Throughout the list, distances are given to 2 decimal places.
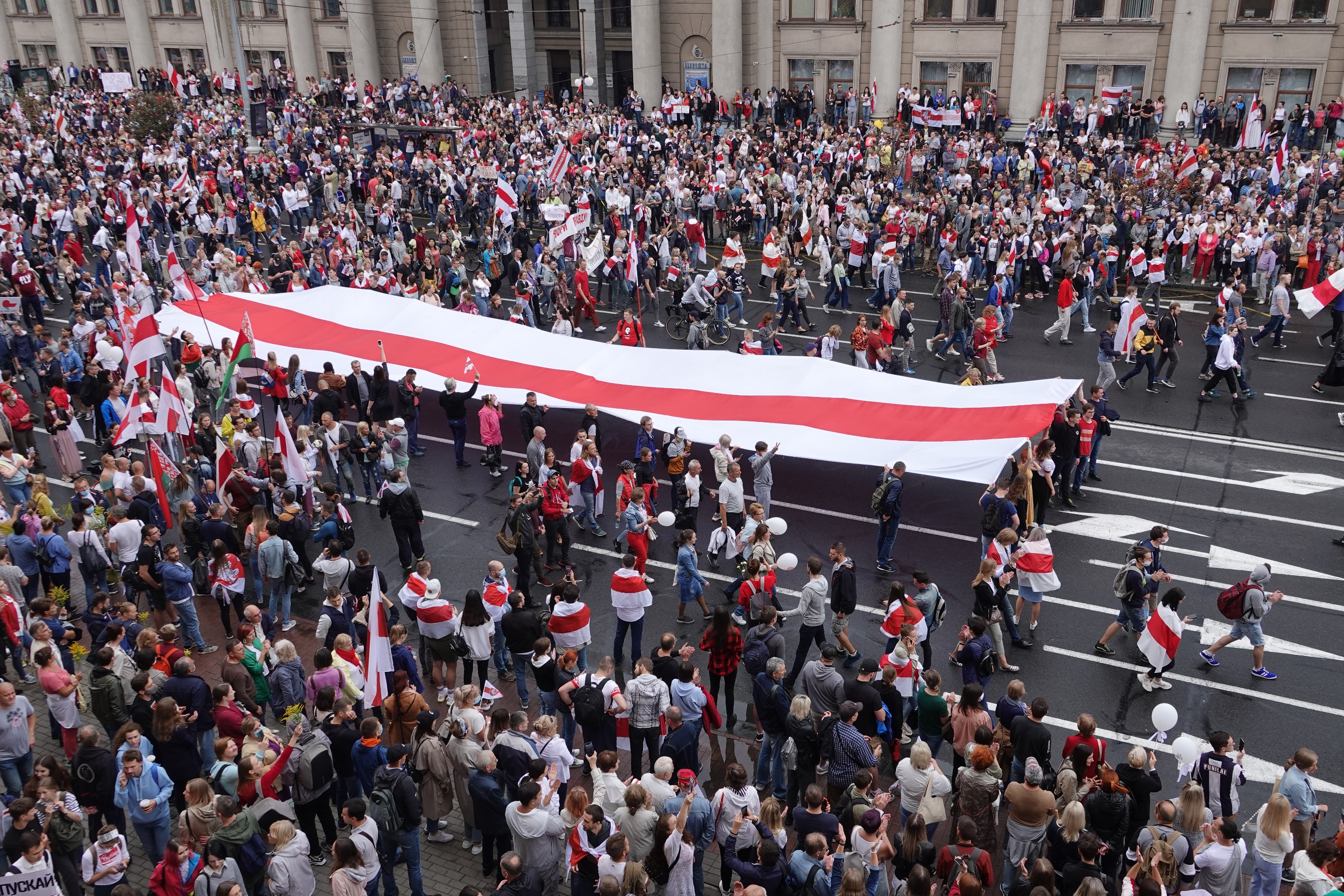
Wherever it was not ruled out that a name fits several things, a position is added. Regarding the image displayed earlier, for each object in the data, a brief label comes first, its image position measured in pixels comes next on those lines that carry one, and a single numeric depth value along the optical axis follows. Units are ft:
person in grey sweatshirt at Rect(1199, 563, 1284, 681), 37.76
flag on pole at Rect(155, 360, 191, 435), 52.39
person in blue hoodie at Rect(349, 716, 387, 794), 29.94
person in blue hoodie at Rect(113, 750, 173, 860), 29.17
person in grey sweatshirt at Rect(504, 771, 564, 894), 26.96
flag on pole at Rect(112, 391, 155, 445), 53.36
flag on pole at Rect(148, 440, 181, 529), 46.42
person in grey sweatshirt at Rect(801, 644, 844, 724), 33.17
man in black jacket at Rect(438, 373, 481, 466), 56.65
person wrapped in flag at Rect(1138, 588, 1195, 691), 37.93
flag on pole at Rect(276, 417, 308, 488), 48.11
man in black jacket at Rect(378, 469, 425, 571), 46.16
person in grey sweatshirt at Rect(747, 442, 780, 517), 49.24
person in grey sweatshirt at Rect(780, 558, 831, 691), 37.81
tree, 134.21
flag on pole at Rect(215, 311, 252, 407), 55.42
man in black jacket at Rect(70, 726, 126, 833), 29.66
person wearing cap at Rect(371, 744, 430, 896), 28.14
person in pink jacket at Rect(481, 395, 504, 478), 55.72
